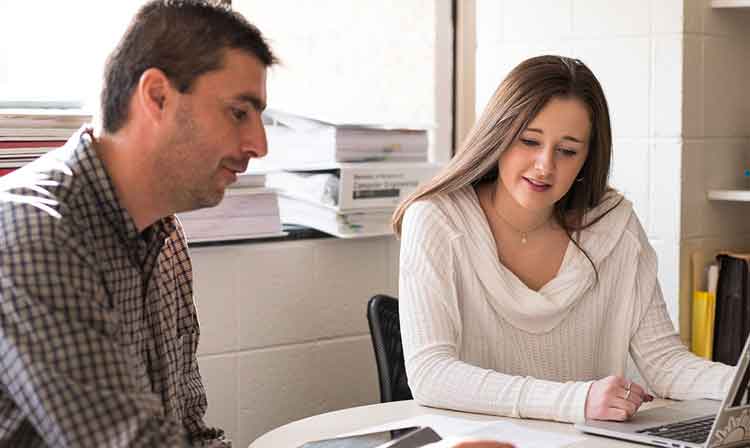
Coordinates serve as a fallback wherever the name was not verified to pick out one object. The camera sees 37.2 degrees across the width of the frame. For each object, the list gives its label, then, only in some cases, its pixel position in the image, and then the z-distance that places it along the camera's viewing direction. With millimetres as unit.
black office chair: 2436
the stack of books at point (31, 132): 2273
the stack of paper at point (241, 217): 2613
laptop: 1650
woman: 2242
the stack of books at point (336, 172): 2855
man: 1297
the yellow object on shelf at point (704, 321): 2848
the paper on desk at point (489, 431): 1788
